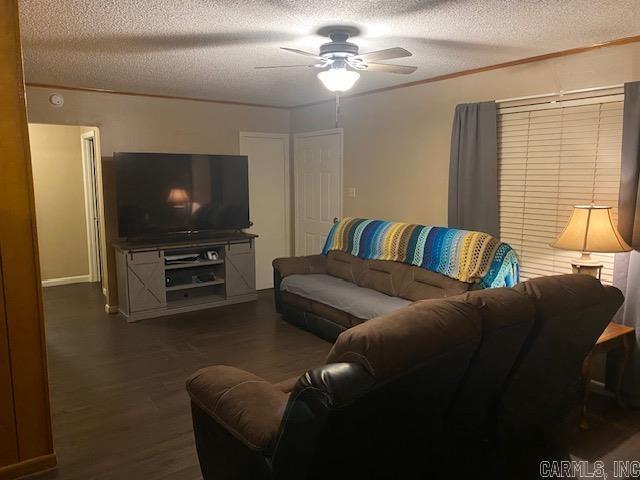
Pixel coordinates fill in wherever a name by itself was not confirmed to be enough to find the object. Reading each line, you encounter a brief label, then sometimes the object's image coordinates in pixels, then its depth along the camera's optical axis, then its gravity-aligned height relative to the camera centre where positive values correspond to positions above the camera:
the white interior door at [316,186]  5.88 +0.02
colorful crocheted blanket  3.78 -0.54
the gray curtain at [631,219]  3.14 -0.22
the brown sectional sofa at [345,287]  4.01 -0.90
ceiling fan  3.02 +0.79
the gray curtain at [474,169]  4.07 +0.15
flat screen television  5.11 -0.04
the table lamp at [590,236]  3.00 -0.32
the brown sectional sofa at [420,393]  1.49 -0.76
